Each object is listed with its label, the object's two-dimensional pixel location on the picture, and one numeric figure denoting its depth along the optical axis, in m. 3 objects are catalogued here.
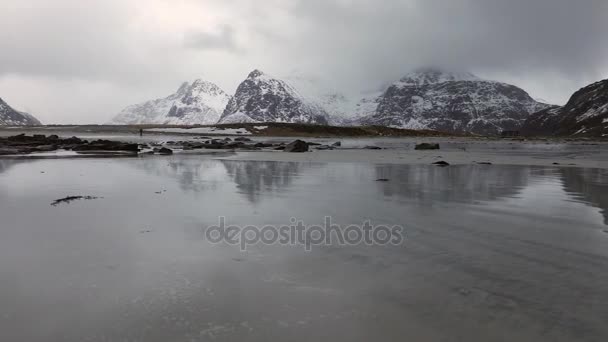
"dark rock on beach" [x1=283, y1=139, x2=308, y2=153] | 37.34
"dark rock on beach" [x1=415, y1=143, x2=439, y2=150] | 45.76
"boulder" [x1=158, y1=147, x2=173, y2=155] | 32.62
